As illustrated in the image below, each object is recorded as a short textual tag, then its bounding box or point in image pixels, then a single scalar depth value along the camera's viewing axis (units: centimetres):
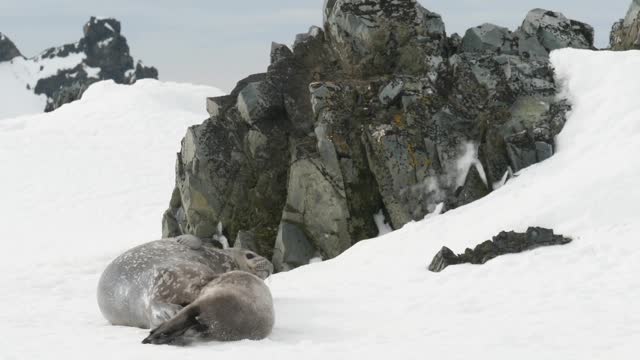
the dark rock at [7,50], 16112
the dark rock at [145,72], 14162
